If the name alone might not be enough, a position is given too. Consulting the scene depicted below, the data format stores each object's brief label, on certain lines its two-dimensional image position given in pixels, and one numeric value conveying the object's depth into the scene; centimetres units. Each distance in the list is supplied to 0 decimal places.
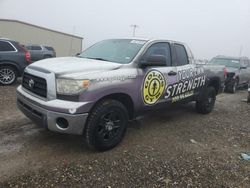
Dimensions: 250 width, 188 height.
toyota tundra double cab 266
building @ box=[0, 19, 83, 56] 2232
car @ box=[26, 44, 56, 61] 1415
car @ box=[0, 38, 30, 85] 687
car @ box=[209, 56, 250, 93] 889
